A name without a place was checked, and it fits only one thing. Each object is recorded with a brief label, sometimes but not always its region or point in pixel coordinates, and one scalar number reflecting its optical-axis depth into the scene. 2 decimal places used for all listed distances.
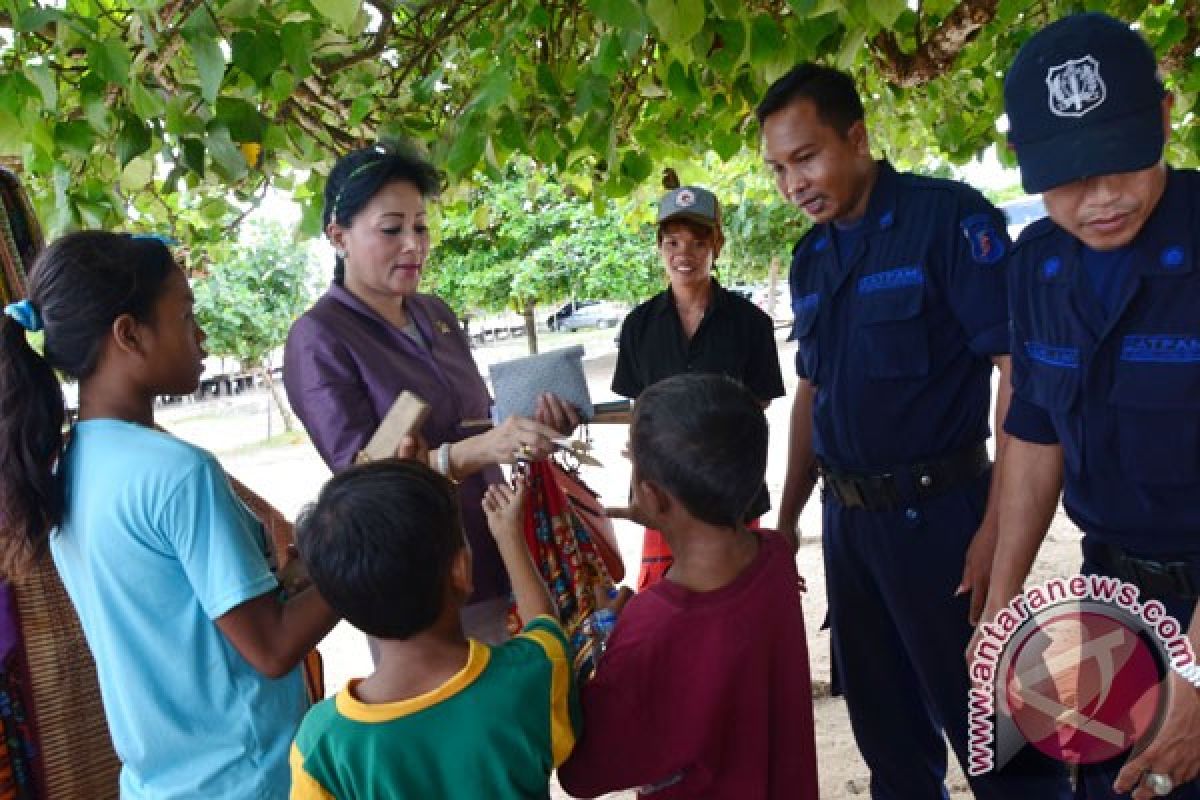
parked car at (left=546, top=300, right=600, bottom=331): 32.56
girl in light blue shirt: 1.50
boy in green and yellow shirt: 1.30
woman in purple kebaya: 2.23
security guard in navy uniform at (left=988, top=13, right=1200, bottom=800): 1.51
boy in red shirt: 1.54
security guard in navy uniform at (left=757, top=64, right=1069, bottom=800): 2.21
